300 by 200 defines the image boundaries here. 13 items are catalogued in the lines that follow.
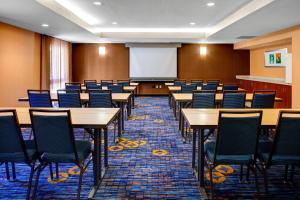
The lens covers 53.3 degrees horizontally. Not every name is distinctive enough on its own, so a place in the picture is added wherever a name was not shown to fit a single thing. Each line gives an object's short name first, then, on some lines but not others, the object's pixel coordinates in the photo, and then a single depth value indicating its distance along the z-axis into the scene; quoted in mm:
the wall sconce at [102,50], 13883
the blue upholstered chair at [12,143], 2682
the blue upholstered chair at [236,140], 2635
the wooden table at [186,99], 5406
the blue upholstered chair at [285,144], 2615
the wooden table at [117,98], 5445
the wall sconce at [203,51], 13859
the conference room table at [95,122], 2893
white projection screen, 13672
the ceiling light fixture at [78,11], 6691
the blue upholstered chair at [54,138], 2678
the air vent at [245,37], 10484
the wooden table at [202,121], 2877
